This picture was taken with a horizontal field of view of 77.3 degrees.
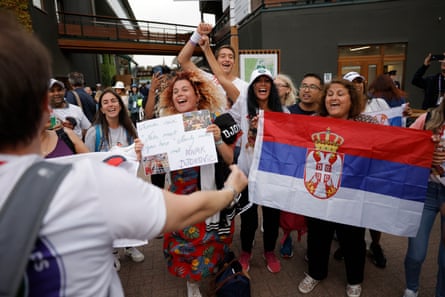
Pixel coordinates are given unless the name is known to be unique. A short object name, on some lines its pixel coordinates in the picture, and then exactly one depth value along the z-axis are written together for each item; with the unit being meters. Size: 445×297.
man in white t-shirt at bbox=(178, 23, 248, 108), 3.17
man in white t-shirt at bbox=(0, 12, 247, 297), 0.72
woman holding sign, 2.38
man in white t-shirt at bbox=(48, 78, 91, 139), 3.98
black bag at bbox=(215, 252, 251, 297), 2.46
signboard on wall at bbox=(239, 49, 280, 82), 7.35
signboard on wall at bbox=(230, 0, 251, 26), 8.49
